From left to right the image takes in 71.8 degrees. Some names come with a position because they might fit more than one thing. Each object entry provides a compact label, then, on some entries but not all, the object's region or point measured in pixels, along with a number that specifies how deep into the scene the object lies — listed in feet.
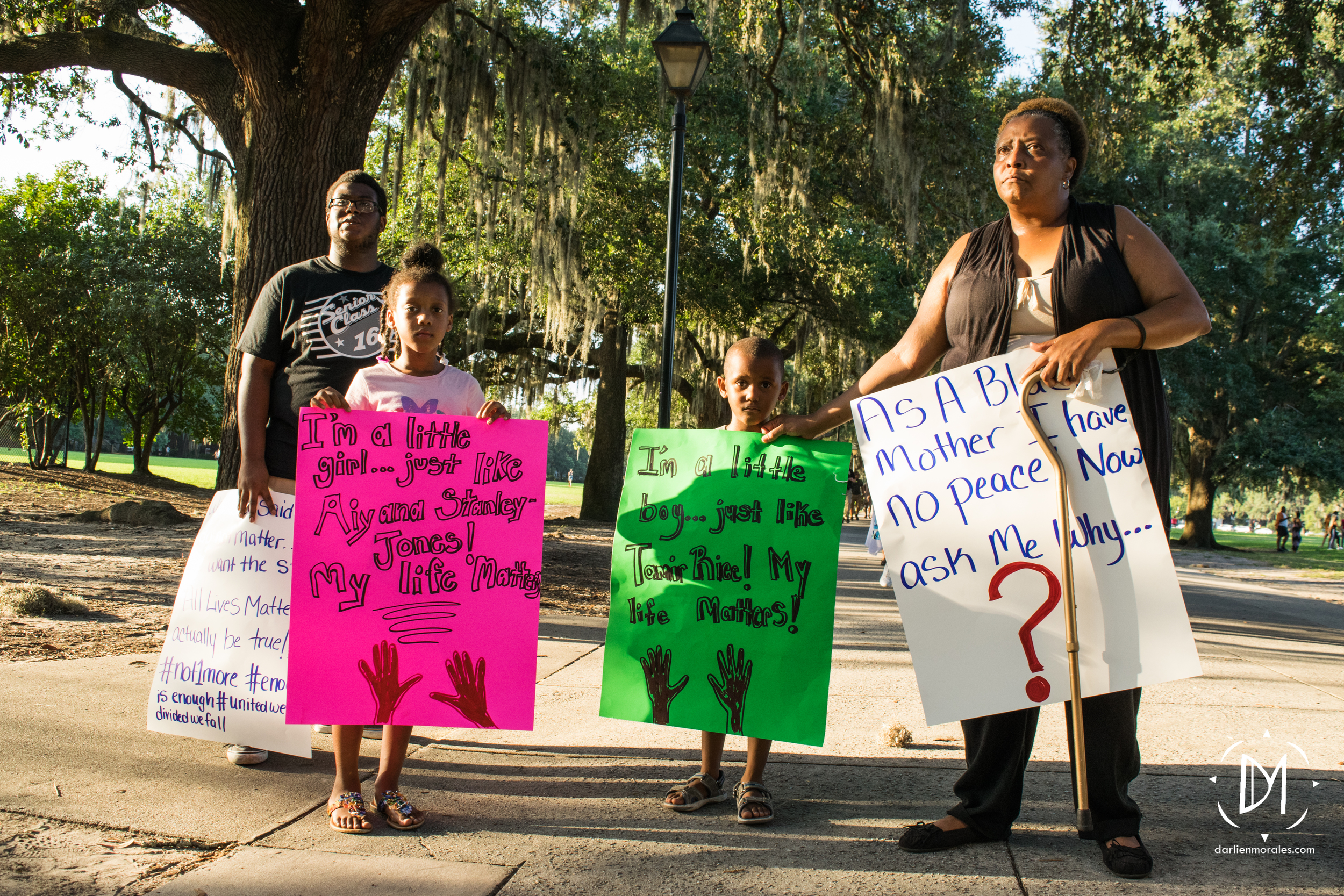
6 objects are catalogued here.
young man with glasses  10.17
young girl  8.98
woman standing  8.12
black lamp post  22.49
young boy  9.10
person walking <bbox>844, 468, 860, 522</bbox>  138.67
